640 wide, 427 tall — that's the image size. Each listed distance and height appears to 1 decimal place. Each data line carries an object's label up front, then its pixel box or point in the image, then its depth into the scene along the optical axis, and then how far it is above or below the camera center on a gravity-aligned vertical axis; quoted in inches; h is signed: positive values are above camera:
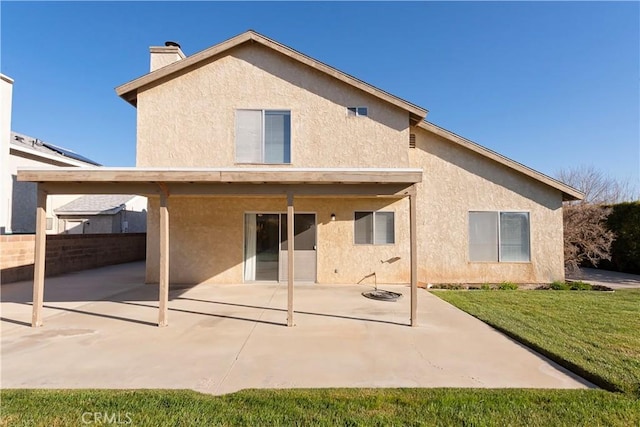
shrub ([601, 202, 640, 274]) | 492.7 -7.8
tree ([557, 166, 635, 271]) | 444.9 -1.3
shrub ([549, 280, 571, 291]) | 378.6 -69.2
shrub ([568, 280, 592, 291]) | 378.9 -69.1
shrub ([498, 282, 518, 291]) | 383.5 -70.4
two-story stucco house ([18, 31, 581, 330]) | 385.7 +60.4
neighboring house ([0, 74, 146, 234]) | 538.3 +83.1
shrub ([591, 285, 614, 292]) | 375.9 -71.7
